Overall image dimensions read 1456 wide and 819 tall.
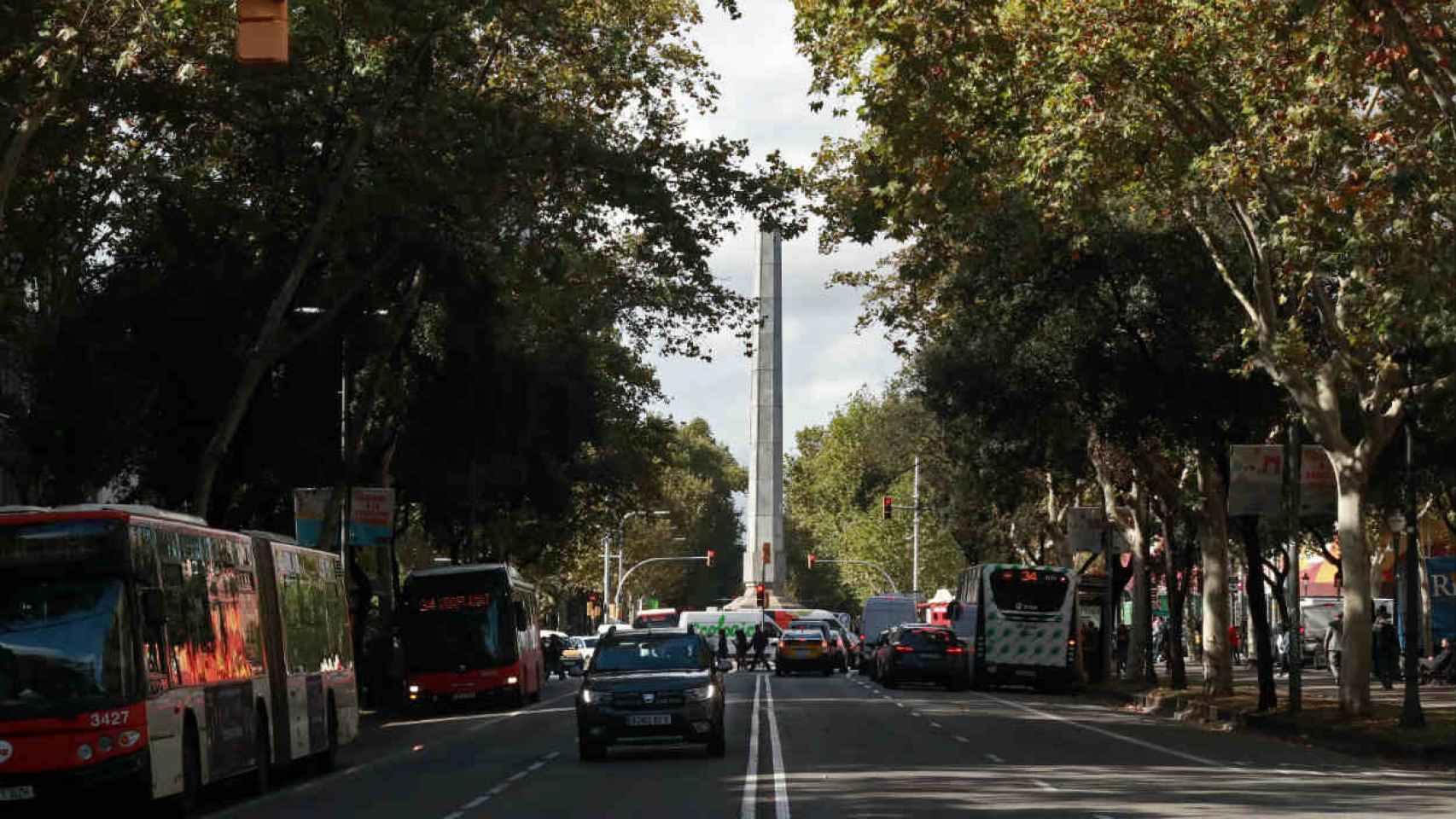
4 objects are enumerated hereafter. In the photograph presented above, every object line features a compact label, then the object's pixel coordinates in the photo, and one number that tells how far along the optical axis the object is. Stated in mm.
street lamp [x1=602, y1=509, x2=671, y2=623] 108744
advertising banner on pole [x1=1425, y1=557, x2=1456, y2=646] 57969
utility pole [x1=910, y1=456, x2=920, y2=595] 118500
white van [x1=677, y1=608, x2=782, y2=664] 84938
